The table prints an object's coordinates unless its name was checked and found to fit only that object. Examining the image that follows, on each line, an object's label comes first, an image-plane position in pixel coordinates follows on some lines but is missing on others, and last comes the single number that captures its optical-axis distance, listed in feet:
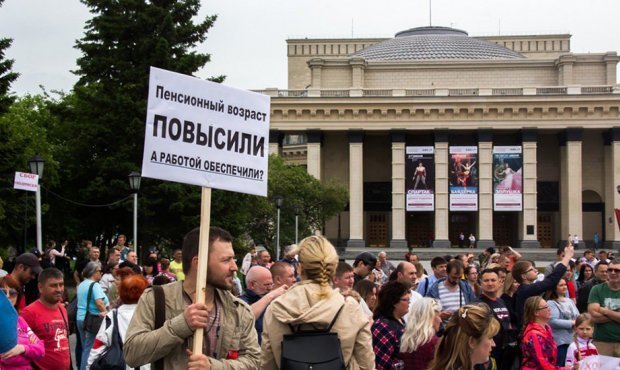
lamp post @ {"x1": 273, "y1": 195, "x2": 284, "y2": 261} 129.76
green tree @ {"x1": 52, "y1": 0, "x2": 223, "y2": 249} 111.96
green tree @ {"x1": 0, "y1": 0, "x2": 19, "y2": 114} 79.10
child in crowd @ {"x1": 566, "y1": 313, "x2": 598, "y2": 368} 30.86
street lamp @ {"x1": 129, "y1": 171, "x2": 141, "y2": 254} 79.41
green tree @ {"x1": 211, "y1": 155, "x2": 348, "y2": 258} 174.09
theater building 230.89
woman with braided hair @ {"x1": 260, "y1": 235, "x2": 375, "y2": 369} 16.55
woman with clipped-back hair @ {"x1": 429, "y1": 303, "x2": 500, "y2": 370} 16.01
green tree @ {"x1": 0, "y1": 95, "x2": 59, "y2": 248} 87.69
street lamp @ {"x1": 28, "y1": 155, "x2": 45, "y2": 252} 66.44
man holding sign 15.51
